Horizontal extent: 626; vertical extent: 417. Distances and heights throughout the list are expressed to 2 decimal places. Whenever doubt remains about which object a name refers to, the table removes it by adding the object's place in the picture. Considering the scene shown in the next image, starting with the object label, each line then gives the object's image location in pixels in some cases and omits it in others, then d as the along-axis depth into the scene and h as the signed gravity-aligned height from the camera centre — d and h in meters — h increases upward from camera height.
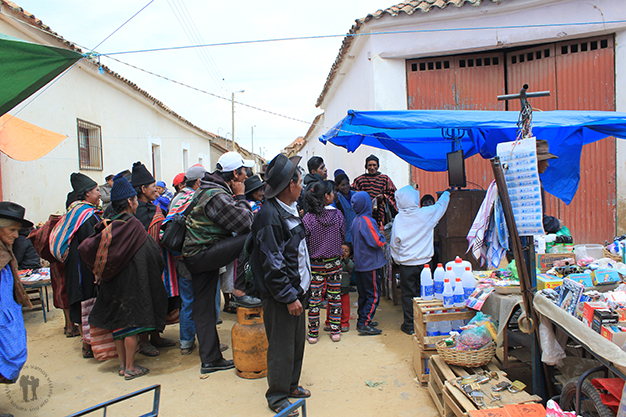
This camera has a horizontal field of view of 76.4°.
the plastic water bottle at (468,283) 3.71 -0.79
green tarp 2.05 +0.81
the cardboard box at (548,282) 3.07 -0.66
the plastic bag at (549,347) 2.64 -1.01
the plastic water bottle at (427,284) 4.09 -0.87
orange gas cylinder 3.76 -1.32
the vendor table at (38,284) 5.60 -1.04
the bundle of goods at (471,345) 2.97 -1.14
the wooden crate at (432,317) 3.53 -1.05
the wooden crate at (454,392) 2.56 -1.32
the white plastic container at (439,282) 3.91 -0.82
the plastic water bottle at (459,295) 3.56 -0.86
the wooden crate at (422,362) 3.53 -1.46
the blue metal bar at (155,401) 1.88 -0.96
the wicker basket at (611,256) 3.65 -0.58
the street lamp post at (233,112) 29.81 +7.27
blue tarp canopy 4.35 +0.83
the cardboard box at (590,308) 2.30 -0.67
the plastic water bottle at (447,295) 3.57 -0.86
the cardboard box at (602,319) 2.17 -0.68
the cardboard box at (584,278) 2.96 -0.62
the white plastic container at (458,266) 3.77 -0.65
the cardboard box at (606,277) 2.93 -0.61
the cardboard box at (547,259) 3.56 -0.56
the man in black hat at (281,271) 2.97 -0.51
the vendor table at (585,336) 1.99 -0.78
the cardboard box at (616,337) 2.07 -0.75
